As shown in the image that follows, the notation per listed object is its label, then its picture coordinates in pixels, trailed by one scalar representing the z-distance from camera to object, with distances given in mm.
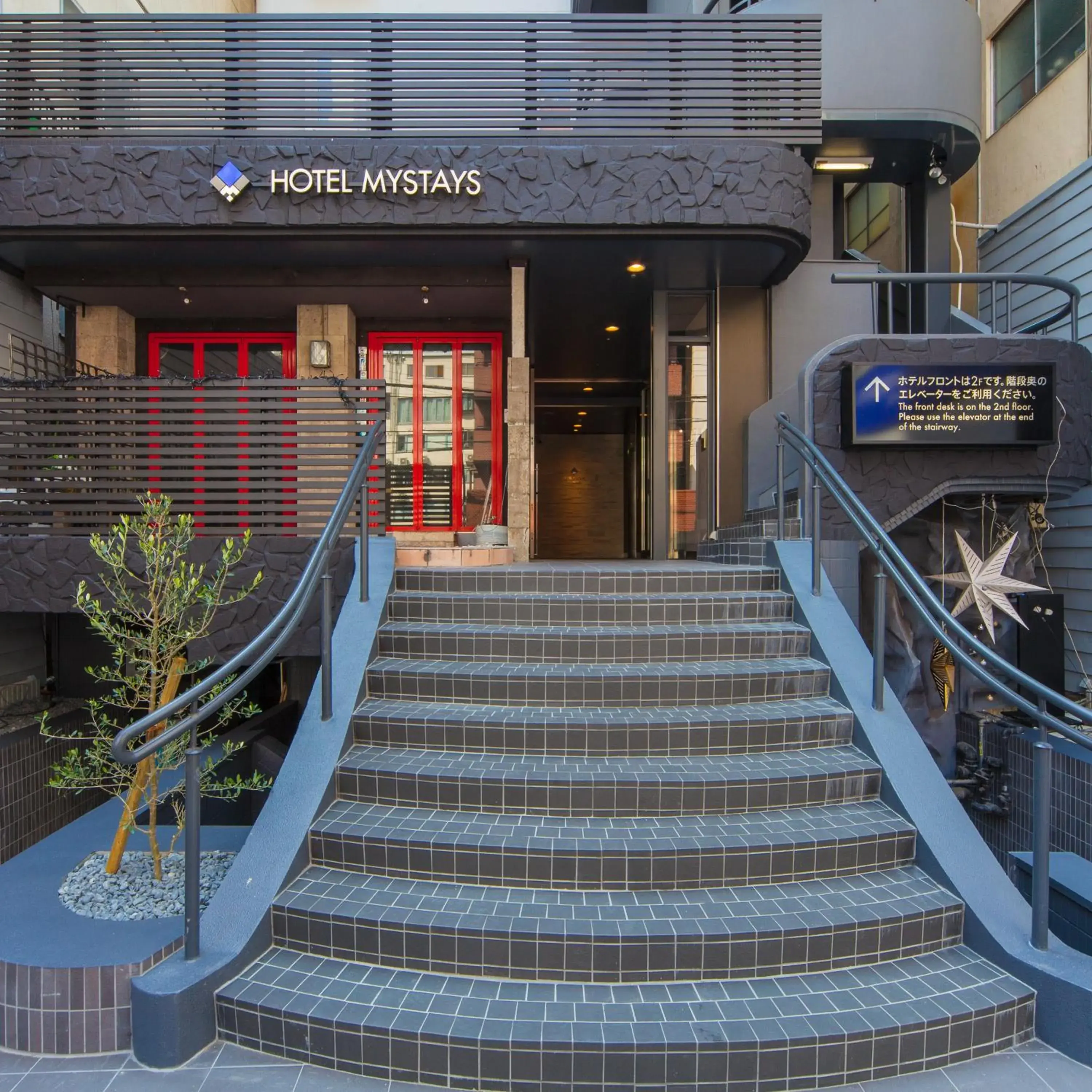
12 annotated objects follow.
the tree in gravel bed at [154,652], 3518
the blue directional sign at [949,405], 5938
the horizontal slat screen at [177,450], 5816
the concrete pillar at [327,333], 8859
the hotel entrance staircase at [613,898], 2602
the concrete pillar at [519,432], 7820
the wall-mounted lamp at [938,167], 9117
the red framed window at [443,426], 9391
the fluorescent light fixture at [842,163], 8891
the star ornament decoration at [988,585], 6680
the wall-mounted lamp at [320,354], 8852
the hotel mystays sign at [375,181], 7141
